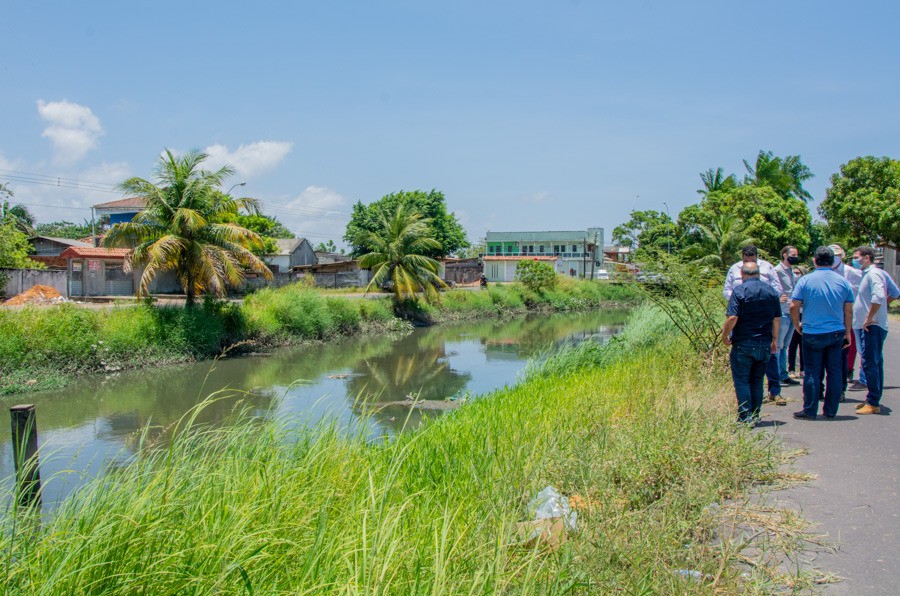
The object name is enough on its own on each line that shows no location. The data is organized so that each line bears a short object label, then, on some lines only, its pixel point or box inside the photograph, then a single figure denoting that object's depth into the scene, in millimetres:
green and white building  67188
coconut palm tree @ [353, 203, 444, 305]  33594
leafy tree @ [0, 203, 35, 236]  54625
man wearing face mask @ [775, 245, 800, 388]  8648
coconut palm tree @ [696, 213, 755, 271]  31344
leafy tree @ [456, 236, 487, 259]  89125
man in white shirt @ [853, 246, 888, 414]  7242
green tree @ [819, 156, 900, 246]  26484
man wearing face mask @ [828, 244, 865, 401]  8313
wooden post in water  4273
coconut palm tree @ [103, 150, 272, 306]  21031
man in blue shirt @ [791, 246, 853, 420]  6898
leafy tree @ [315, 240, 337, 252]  79431
